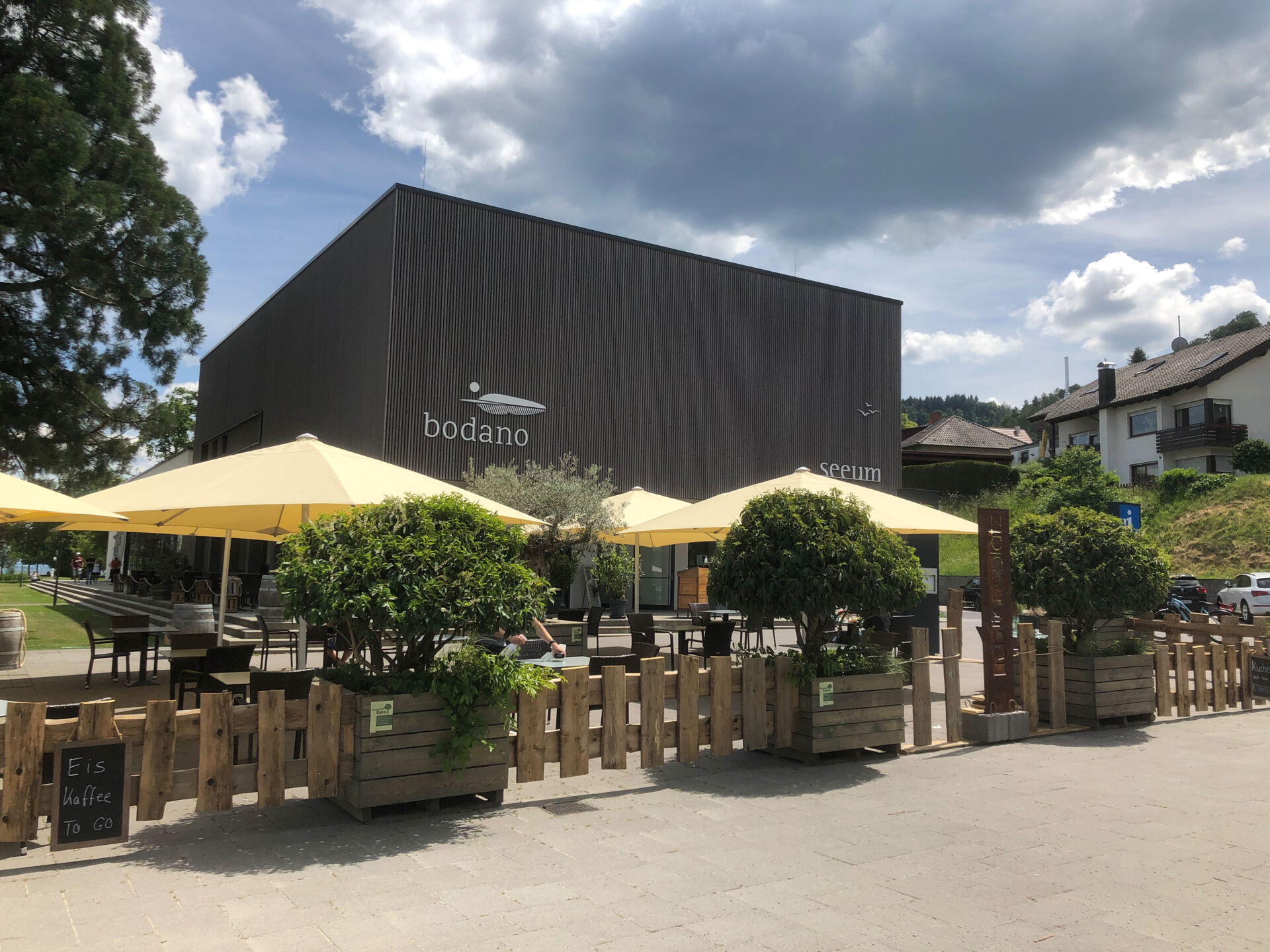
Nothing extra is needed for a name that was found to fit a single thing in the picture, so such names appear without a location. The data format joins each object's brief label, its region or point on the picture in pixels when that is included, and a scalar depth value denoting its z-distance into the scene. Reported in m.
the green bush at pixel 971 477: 44.91
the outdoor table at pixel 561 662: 7.81
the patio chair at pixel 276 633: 11.56
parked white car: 25.95
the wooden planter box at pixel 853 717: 6.82
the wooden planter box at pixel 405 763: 5.11
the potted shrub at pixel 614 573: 19.20
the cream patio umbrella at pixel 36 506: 7.01
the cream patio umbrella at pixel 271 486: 7.44
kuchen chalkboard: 10.02
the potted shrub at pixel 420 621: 5.12
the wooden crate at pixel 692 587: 23.91
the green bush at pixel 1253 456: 38.34
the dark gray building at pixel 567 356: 21.11
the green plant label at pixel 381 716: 5.11
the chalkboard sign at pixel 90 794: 4.35
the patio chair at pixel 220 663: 7.62
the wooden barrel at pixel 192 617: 15.23
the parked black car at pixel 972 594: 29.97
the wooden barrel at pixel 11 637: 12.42
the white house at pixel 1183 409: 41.97
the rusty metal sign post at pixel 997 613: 7.97
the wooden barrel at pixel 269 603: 17.28
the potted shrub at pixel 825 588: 6.75
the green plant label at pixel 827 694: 6.81
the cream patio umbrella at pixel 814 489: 9.66
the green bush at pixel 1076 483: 36.75
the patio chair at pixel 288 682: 5.96
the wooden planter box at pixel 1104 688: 8.48
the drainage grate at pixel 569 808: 5.62
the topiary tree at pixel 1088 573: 8.46
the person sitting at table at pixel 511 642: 8.52
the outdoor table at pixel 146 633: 10.13
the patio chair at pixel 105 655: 9.94
